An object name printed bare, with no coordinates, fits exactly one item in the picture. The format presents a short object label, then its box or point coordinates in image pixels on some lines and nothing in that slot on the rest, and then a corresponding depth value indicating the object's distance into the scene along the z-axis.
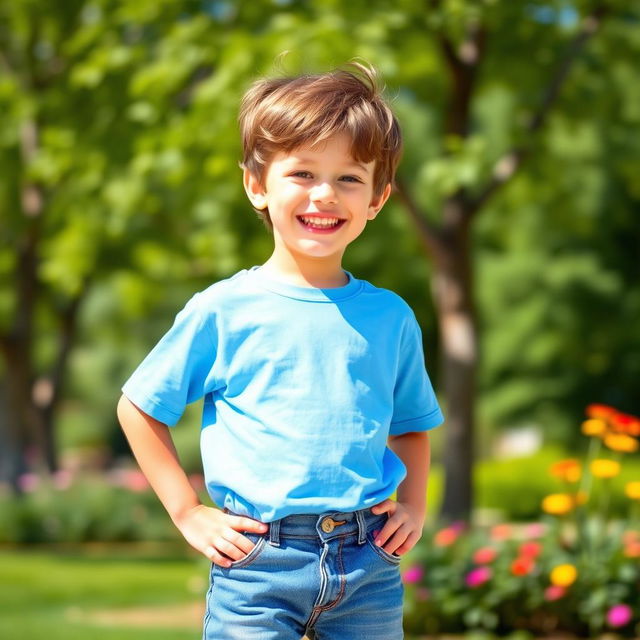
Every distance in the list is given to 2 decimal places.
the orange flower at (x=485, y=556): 7.09
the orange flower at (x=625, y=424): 6.49
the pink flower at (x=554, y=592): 6.82
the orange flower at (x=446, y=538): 7.45
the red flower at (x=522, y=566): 6.75
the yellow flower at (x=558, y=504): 6.38
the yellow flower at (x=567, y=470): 6.58
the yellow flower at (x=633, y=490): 6.65
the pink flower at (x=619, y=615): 6.62
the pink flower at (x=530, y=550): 7.06
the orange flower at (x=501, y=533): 7.60
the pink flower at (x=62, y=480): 16.27
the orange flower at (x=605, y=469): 6.45
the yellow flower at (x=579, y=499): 6.86
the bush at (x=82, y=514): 15.35
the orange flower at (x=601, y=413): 6.41
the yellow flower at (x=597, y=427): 6.48
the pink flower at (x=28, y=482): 16.46
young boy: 2.48
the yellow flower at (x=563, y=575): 6.45
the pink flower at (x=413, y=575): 7.21
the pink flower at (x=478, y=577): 6.98
